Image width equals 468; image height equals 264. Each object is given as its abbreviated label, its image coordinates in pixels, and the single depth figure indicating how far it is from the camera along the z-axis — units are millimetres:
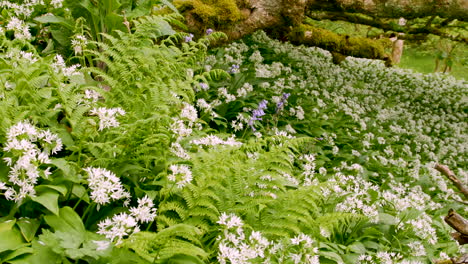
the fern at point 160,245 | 1948
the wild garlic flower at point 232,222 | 2344
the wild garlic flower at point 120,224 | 1997
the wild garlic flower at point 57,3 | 4516
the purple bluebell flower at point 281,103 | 5921
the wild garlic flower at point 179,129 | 3077
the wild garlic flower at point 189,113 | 3297
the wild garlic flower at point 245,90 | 5927
